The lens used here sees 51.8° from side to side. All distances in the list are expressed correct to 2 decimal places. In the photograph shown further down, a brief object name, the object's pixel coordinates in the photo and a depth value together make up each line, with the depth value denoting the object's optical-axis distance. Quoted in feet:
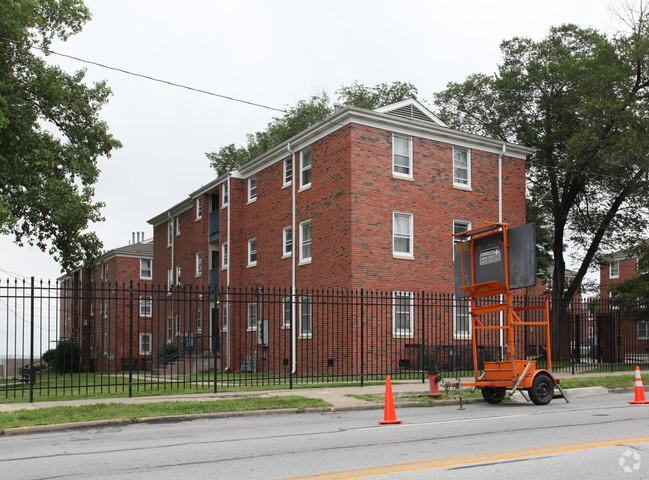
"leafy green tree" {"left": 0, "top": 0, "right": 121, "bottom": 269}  79.20
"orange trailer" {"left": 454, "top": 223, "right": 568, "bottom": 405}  46.21
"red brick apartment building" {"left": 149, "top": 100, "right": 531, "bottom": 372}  81.30
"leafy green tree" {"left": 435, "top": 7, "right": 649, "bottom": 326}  94.43
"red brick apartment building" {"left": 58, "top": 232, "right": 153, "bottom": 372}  148.46
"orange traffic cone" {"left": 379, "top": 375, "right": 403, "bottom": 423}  38.16
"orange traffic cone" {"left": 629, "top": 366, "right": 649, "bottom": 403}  48.16
